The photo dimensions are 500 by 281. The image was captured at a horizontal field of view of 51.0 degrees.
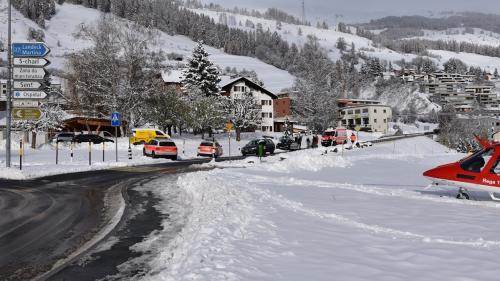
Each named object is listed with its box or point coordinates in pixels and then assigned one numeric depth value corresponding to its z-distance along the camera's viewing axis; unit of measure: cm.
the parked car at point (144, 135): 5203
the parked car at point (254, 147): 4606
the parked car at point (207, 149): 4341
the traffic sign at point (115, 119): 3168
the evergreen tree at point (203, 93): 6419
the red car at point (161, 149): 3797
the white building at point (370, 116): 14000
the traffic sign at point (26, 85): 2469
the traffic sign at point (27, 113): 2461
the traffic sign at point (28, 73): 2484
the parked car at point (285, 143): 5553
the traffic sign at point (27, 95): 2452
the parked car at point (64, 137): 5494
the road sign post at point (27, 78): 2456
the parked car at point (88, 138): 5816
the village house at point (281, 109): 11932
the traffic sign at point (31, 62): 2481
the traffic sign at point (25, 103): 2448
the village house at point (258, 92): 9701
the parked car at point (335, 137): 5788
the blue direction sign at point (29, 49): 2477
